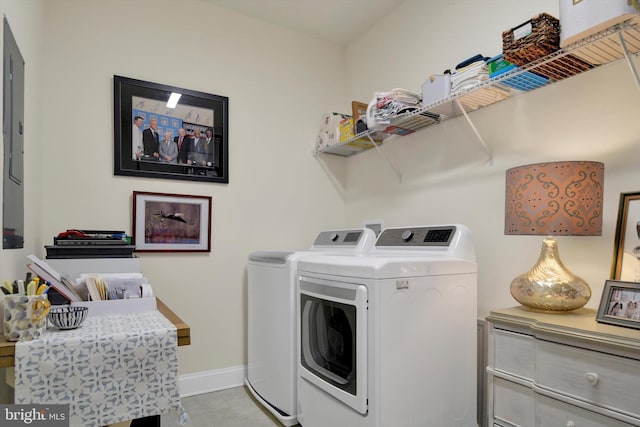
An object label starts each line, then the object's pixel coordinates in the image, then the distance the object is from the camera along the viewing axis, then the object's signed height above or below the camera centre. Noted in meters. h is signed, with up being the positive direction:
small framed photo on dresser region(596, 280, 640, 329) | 1.36 -0.32
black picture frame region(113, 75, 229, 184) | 2.61 +0.61
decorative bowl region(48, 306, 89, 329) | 1.23 -0.33
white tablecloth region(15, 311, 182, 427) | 1.07 -0.47
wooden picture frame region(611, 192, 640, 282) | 1.58 -0.10
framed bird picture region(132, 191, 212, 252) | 2.63 -0.05
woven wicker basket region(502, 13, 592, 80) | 1.55 +0.70
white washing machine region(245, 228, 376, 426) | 2.25 -0.67
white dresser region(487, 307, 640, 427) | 1.24 -0.57
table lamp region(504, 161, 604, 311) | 1.48 +0.00
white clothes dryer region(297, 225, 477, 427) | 1.65 -0.57
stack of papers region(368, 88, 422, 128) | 2.39 +0.71
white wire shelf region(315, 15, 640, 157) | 1.42 +0.66
